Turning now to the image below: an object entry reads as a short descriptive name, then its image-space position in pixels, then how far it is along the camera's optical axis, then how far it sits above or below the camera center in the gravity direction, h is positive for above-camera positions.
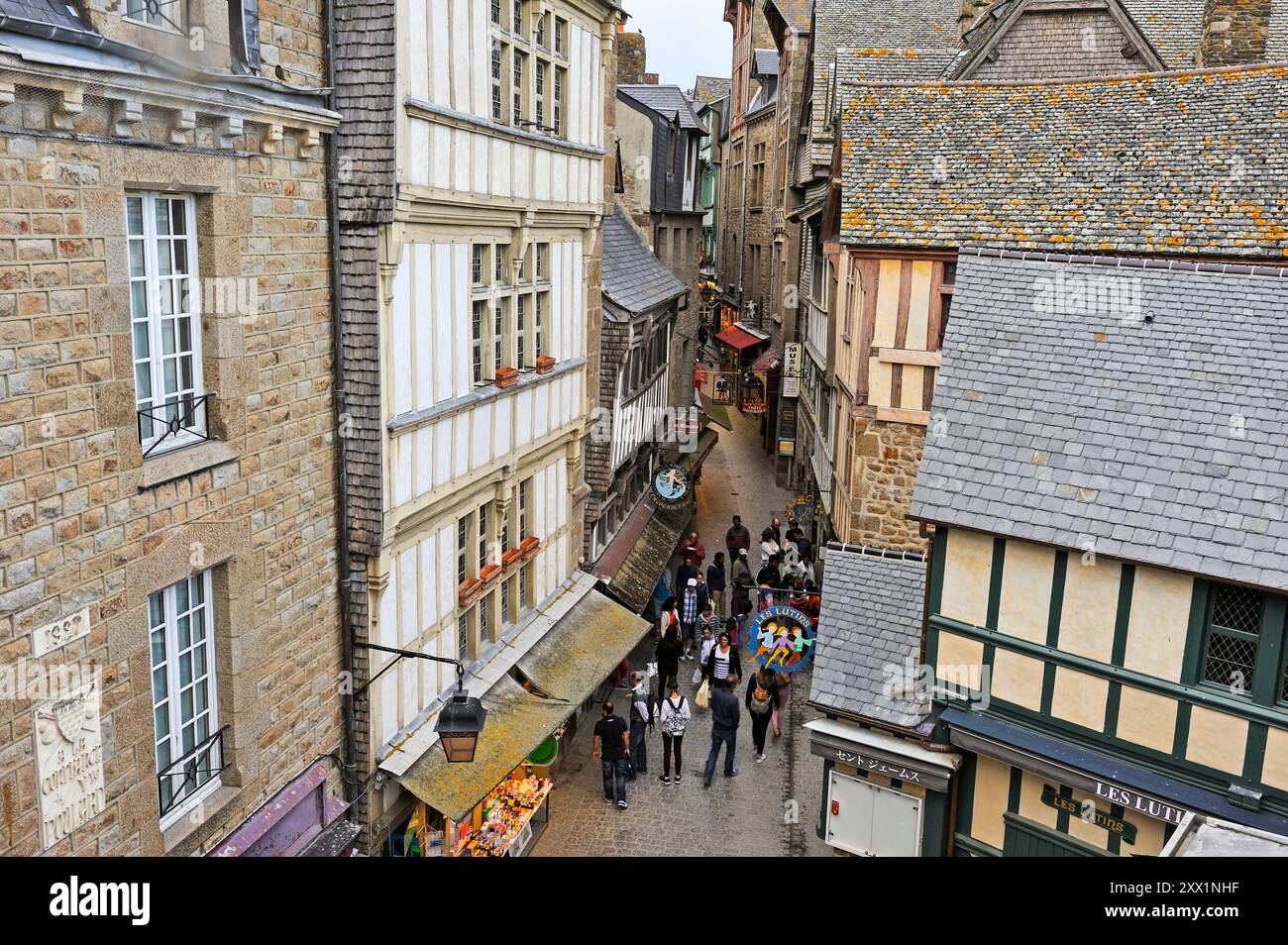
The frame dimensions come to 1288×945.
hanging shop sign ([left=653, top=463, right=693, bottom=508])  21.11 -4.38
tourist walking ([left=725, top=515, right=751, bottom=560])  20.19 -5.11
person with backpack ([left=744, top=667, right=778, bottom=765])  14.23 -5.71
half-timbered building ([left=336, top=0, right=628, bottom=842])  8.77 -0.77
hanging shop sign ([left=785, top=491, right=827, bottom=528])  21.45 -4.96
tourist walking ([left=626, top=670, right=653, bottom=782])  13.80 -5.90
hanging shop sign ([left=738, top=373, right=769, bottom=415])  33.69 -4.18
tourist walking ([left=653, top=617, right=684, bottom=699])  15.27 -5.54
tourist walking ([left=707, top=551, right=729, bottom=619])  19.11 -5.67
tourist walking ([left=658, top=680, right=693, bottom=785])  13.50 -5.61
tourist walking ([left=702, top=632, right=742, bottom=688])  14.79 -5.42
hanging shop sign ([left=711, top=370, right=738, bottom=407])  35.00 -4.12
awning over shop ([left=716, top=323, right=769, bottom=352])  34.25 -2.45
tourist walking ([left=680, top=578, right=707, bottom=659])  17.33 -5.50
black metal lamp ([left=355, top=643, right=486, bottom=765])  8.46 -3.65
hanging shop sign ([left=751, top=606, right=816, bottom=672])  13.43 -4.59
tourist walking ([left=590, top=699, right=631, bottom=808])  12.72 -5.72
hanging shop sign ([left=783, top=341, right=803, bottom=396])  26.61 -2.59
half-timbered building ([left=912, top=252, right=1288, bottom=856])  7.67 -2.13
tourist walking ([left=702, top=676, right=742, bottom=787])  13.25 -5.55
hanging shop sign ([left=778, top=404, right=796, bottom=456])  27.45 -4.22
